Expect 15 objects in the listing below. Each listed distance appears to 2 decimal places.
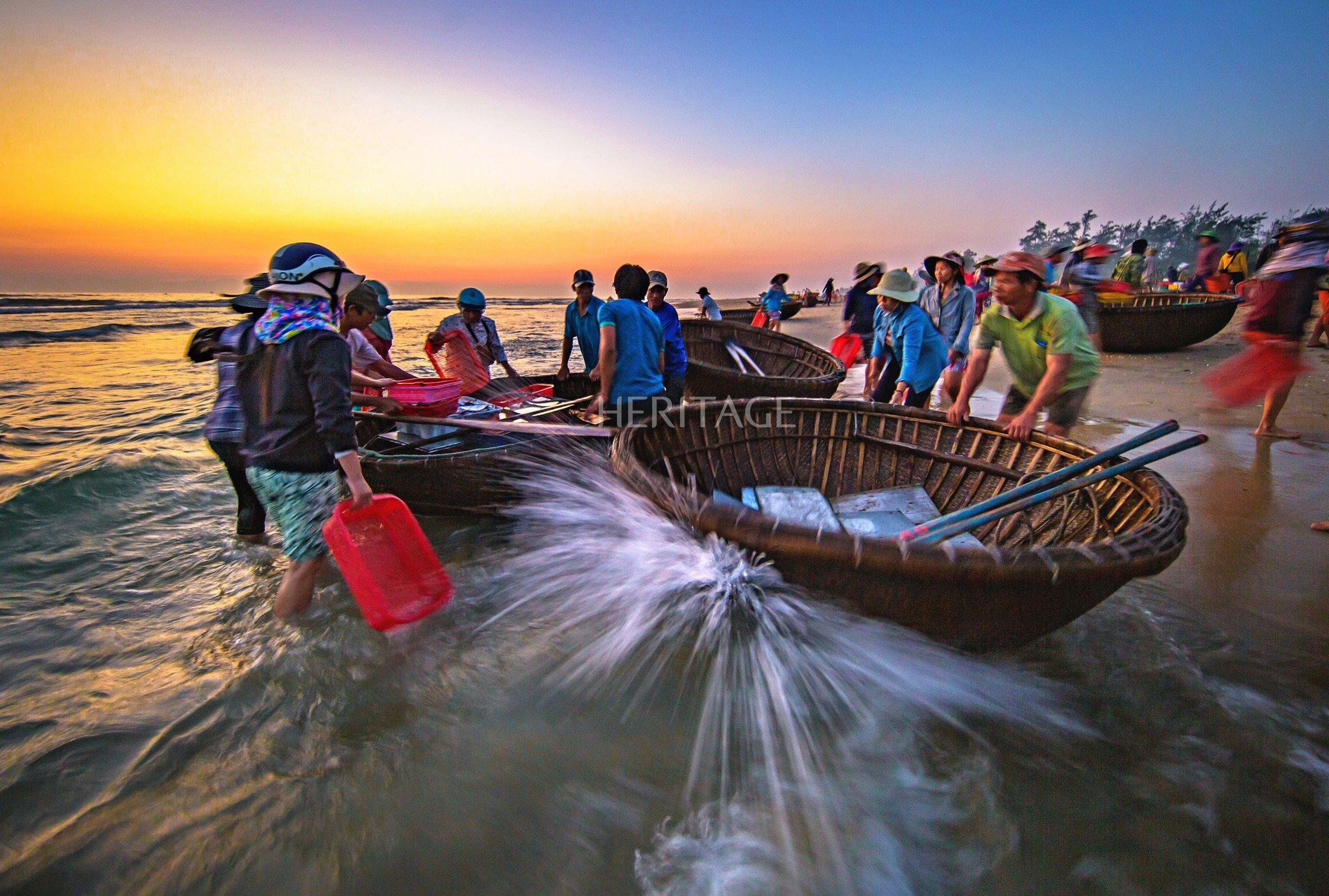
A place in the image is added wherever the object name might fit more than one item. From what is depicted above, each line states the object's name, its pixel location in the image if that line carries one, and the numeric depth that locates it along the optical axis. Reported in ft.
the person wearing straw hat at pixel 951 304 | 18.04
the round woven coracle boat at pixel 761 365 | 18.62
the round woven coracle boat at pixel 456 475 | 12.78
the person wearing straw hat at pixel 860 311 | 24.16
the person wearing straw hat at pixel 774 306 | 50.19
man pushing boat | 10.59
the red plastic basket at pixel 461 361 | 19.70
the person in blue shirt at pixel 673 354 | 19.30
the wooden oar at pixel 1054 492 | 7.54
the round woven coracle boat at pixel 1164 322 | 29.50
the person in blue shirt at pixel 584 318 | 18.84
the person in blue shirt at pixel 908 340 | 15.40
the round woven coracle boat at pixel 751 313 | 61.00
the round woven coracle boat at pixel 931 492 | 5.77
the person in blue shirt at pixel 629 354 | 13.85
